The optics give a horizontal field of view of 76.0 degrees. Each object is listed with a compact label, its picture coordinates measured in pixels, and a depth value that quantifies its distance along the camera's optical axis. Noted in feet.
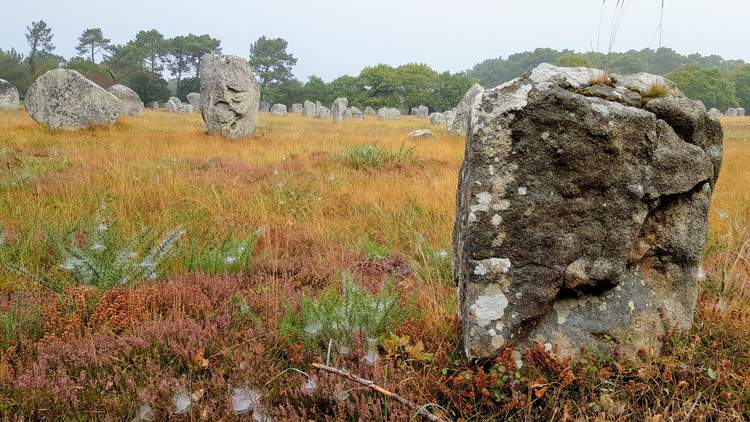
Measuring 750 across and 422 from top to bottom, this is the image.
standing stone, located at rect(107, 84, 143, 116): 96.73
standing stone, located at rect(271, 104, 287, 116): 162.76
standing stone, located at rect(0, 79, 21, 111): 92.92
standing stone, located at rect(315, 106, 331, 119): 135.84
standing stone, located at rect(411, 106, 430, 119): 175.45
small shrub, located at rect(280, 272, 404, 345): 8.39
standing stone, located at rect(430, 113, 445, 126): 114.73
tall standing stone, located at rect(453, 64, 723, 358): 7.41
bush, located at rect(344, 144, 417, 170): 30.01
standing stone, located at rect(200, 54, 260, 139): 45.06
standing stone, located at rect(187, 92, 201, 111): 160.23
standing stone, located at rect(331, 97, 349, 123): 106.83
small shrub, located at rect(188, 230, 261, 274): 12.16
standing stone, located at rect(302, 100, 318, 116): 160.35
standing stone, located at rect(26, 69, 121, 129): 47.19
